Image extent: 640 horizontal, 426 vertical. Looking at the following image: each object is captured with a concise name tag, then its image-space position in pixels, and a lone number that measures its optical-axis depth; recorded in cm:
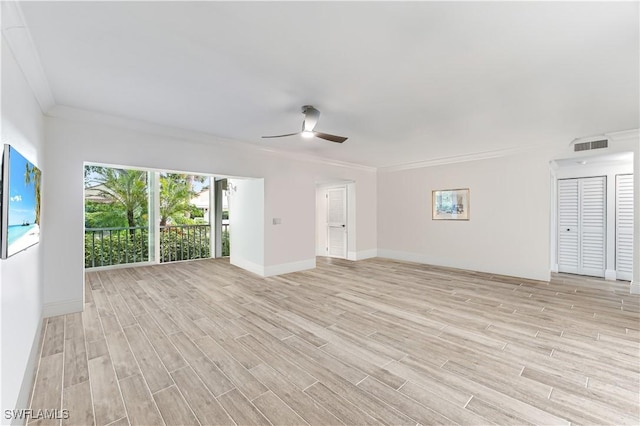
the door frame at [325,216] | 738
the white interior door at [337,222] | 759
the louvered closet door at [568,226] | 570
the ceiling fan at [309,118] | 322
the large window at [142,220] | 610
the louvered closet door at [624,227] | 505
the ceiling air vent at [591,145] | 445
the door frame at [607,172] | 511
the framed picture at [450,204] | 616
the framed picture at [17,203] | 159
